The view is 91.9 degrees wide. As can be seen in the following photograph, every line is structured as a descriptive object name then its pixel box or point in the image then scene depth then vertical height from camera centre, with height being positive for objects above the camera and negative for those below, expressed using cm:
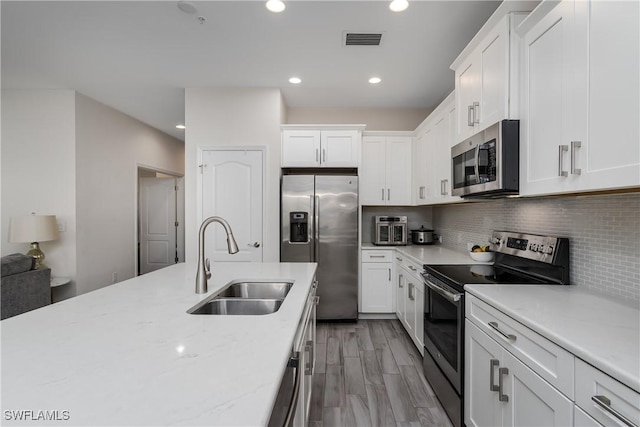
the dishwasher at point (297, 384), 92 -63
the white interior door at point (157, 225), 609 -29
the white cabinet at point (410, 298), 274 -87
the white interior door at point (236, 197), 368 +16
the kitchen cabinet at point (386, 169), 398 +55
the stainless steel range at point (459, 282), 181 -45
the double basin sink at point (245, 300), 154 -48
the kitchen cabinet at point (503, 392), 110 -76
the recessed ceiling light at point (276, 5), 210 +142
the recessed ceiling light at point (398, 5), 208 +141
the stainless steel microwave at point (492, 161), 173 +31
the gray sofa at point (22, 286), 271 -71
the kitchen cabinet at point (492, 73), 173 +88
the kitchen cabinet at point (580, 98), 108 +48
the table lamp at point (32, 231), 341 -24
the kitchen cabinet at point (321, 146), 378 +80
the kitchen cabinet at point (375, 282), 379 -87
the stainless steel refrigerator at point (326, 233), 364 -26
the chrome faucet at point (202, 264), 150 -27
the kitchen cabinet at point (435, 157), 287 +59
